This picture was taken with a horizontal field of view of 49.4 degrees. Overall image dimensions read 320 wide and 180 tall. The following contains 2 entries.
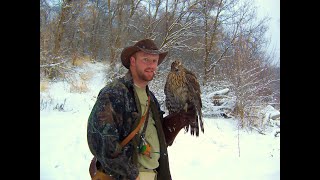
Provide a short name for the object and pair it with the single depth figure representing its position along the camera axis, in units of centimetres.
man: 133
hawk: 158
